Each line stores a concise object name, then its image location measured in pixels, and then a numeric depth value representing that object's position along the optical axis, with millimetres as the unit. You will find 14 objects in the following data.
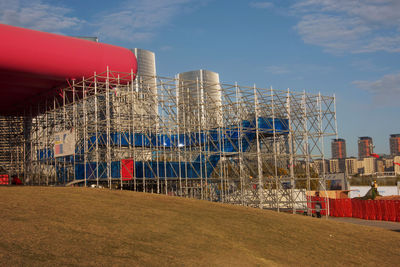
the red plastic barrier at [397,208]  33031
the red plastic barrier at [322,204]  37031
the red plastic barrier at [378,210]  34312
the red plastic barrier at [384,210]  33828
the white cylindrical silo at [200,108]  31908
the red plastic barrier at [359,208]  35969
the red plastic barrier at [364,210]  35531
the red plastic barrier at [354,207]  36469
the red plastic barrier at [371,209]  34844
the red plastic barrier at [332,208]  38109
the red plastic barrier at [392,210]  33312
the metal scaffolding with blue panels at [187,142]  30047
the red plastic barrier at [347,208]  37000
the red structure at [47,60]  25766
